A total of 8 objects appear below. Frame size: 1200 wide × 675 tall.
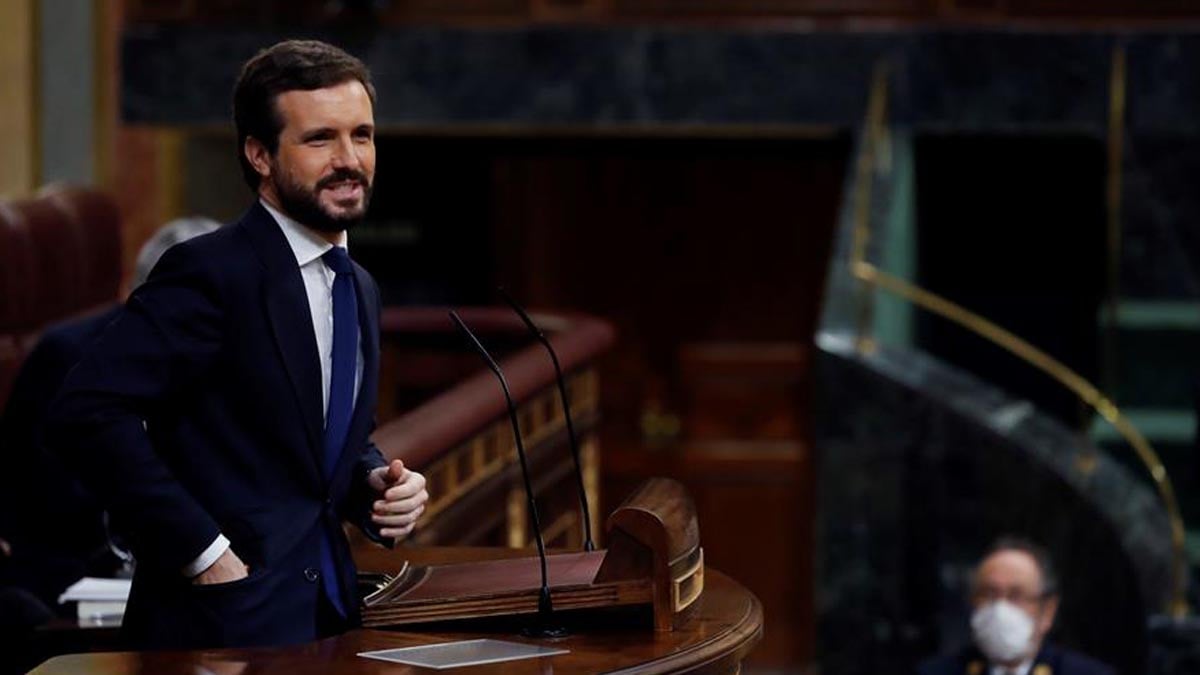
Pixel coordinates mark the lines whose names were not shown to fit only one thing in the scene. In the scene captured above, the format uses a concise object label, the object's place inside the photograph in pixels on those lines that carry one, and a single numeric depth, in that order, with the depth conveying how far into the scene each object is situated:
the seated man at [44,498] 9.72
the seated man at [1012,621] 13.10
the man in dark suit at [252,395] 6.11
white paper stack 8.80
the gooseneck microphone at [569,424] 6.39
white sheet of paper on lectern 5.89
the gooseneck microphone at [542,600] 6.18
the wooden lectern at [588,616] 5.84
